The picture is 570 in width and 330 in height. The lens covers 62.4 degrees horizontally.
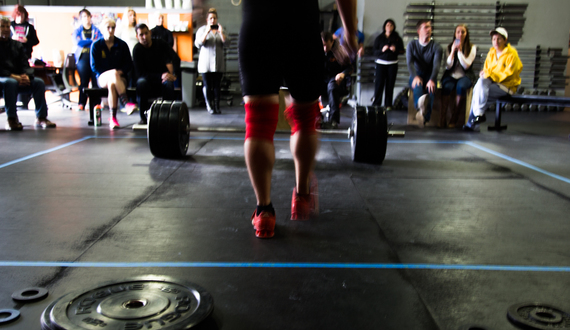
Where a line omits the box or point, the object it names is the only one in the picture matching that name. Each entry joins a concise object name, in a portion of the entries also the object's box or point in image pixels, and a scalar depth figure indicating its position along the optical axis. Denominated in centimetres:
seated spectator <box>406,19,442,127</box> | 595
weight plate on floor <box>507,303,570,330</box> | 115
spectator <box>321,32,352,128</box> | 564
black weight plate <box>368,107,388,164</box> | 325
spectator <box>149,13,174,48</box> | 759
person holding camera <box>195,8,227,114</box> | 684
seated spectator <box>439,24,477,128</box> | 575
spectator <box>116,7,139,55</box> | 689
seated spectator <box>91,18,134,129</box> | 533
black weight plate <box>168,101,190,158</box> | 335
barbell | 327
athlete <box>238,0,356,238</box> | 164
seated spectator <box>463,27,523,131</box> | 550
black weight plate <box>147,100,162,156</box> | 334
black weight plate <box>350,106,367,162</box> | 326
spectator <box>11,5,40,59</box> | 682
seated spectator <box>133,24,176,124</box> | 541
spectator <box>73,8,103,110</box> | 668
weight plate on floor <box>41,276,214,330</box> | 107
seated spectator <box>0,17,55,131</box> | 505
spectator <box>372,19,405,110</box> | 720
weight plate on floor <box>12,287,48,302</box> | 126
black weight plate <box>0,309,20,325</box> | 115
